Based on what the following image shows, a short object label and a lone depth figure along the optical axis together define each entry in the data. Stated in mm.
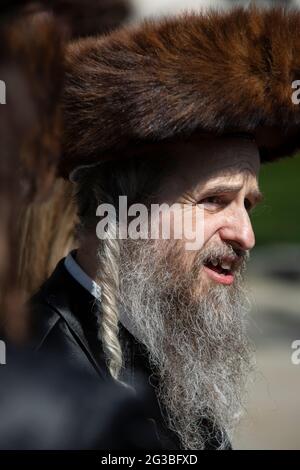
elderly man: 2442
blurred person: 2029
